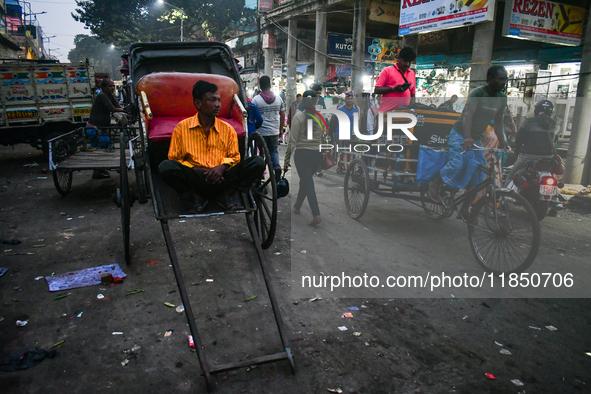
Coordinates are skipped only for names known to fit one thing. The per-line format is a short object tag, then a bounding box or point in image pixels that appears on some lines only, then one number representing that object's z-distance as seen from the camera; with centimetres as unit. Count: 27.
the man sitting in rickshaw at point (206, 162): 355
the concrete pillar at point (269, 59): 2272
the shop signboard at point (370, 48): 1633
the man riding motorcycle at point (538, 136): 694
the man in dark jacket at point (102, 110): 803
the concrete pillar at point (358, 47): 1488
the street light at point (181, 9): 3245
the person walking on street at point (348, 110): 973
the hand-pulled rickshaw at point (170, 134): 283
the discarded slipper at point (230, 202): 361
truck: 1007
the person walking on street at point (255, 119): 656
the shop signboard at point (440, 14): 905
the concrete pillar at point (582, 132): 846
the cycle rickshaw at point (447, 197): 405
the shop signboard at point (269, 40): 2192
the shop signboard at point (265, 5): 2120
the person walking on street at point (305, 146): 607
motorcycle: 620
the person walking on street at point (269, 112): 736
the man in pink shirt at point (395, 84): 643
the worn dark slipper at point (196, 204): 356
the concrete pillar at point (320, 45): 1689
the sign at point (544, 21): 882
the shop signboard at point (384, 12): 1522
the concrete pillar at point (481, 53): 941
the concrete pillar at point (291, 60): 1944
